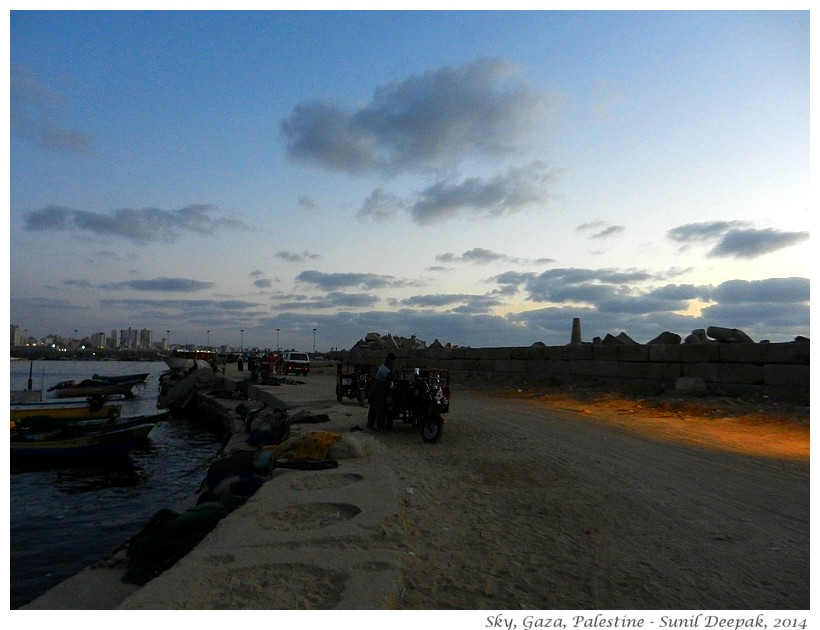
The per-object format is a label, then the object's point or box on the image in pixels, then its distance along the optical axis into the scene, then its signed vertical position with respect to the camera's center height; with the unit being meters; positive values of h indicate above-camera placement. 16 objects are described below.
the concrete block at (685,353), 16.57 -0.65
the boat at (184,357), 48.41 -2.86
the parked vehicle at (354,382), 16.56 -1.60
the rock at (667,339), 19.00 -0.26
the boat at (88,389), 39.00 -4.31
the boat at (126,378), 46.78 -4.19
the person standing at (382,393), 10.76 -1.22
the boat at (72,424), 16.38 -2.94
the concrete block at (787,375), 13.85 -1.10
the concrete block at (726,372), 15.16 -1.15
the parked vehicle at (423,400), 9.93 -1.30
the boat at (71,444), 15.10 -3.10
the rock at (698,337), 18.20 -0.18
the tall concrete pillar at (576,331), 26.28 +0.00
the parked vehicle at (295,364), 38.34 -2.32
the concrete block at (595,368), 20.06 -1.37
